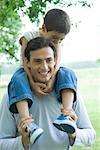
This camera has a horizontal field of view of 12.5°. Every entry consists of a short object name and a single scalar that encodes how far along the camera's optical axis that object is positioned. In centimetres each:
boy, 228
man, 234
